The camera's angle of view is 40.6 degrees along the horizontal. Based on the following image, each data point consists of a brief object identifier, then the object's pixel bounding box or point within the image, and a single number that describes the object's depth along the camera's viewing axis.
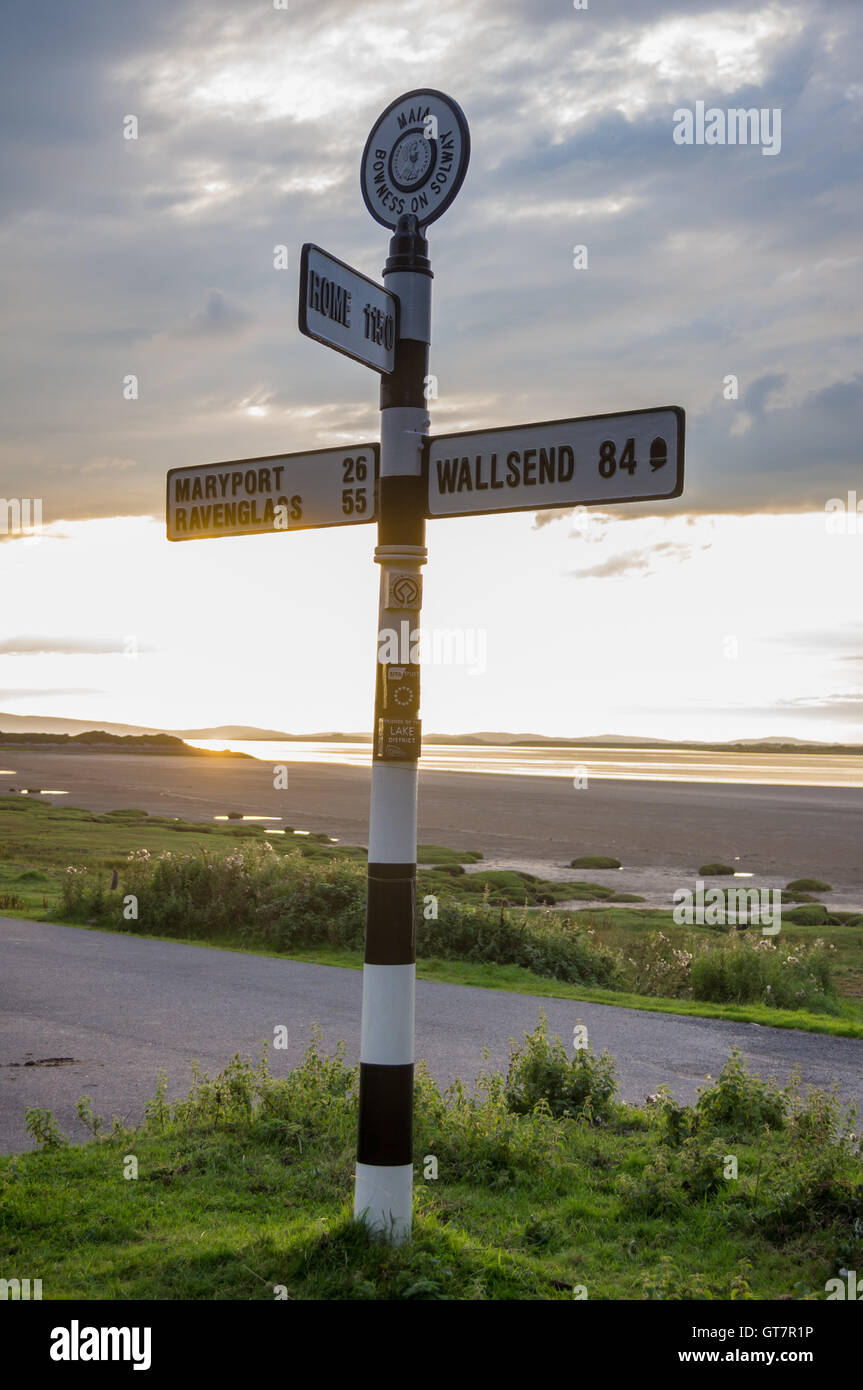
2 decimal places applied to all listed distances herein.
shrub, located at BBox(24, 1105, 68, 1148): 6.48
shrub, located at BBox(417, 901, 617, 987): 14.59
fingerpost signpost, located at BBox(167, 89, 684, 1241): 4.58
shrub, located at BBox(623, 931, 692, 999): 14.74
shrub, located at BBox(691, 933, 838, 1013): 13.57
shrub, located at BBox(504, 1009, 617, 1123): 7.32
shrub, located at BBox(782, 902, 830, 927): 25.14
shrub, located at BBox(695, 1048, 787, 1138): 6.93
